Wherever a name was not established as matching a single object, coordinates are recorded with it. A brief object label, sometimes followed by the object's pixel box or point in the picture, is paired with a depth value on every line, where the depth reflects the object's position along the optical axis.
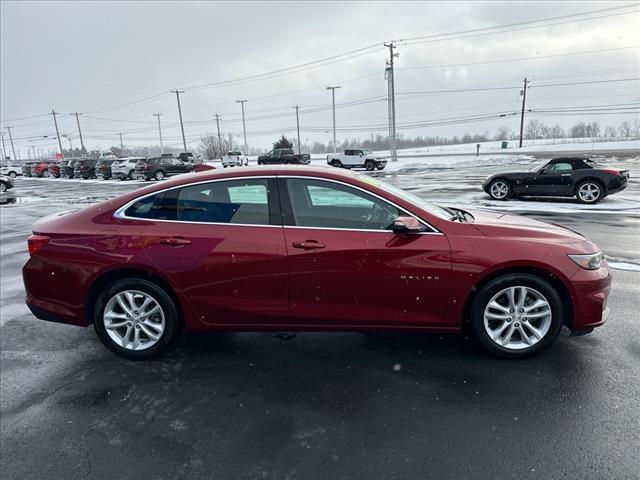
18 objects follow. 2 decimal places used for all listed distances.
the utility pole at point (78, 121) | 92.39
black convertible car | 12.42
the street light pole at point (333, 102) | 65.74
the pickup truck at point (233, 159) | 48.67
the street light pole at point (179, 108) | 67.12
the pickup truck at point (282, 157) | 39.12
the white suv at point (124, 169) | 32.88
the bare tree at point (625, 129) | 107.94
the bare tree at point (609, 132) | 113.39
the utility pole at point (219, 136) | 84.81
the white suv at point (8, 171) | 46.73
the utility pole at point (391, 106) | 45.97
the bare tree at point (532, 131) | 127.06
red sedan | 3.32
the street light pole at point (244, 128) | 72.06
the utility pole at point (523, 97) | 67.25
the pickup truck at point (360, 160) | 38.03
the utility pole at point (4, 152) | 127.47
